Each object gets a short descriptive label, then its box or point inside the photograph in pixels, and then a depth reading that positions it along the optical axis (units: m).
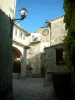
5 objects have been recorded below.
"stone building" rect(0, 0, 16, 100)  3.41
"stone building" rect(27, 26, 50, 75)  14.70
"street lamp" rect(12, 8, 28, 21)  3.99
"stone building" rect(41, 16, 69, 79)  7.11
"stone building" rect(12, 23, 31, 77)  11.93
